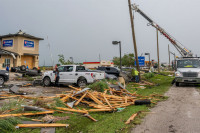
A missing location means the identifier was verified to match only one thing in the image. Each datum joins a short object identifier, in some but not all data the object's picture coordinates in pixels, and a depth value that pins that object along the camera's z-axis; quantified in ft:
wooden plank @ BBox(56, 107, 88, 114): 20.14
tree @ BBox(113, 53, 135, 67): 235.81
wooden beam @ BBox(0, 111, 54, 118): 16.44
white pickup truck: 43.42
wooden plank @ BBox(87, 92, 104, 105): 24.95
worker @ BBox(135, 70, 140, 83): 60.95
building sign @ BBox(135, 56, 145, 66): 86.21
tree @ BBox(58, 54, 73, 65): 119.74
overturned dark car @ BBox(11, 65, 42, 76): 78.23
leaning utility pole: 61.87
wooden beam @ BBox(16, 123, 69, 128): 15.21
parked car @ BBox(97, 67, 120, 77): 65.21
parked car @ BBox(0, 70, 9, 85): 48.05
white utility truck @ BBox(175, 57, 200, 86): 46.53
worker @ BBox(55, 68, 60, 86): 46.51
